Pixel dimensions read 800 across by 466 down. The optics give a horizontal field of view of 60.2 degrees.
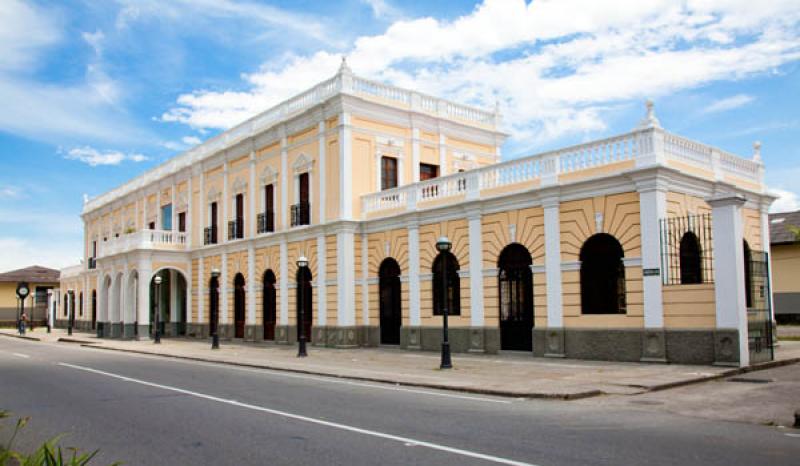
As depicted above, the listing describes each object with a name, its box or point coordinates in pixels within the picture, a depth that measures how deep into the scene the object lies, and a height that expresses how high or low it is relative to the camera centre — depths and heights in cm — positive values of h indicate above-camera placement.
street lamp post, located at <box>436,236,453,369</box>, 1723 -44
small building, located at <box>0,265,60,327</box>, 6681 +23
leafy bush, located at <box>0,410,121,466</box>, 429 -107
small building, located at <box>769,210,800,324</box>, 3604 +45
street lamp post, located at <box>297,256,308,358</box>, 2219 -121
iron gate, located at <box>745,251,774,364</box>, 1600 -89
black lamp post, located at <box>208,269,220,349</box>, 3509 -68
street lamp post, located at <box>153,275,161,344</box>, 3234 -122
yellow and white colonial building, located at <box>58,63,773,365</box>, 1711 +166
